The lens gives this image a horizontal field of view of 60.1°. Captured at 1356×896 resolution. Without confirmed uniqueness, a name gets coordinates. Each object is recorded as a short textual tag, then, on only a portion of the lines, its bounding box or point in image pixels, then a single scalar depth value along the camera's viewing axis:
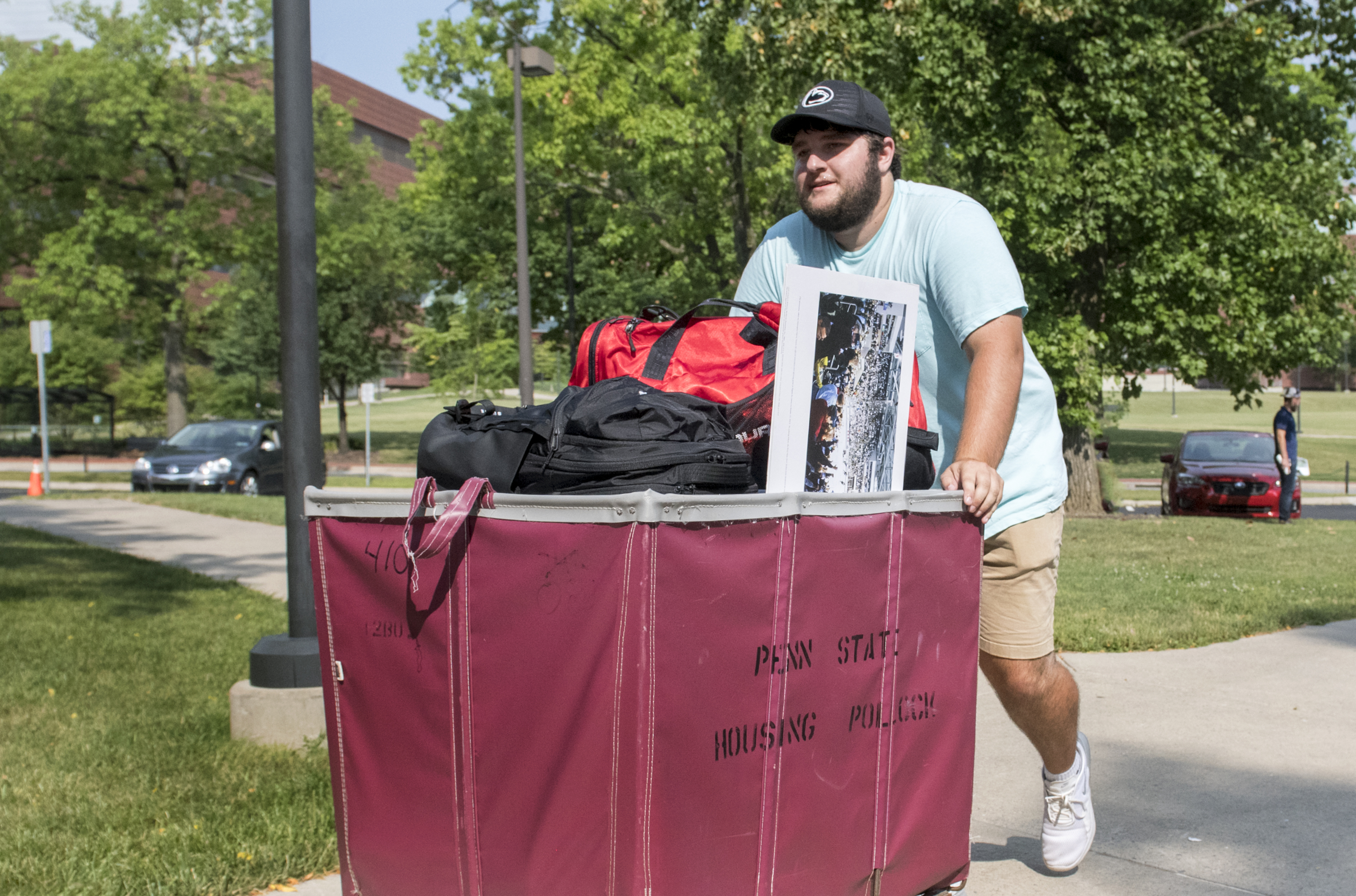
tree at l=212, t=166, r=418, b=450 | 33.91
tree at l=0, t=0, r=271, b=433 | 29.58
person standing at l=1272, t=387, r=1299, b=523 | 15.54
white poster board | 2.14
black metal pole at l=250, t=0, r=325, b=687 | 4.64
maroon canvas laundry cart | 1.88
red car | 17.02
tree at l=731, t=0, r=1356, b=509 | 13.34
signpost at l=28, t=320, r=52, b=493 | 19.30
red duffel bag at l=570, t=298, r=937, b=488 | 2.60
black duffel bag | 2.10
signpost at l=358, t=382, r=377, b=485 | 25.80
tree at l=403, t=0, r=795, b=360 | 20.88
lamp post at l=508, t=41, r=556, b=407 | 18.25
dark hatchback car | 20.30
